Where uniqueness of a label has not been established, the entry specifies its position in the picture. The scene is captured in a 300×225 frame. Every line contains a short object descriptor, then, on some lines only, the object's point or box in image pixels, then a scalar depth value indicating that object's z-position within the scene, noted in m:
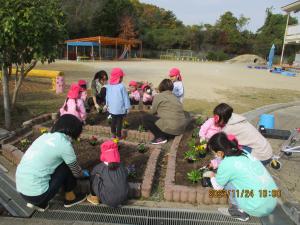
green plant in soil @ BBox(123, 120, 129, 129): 6.34
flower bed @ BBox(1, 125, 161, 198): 4.03
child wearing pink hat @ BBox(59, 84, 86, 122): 5.58
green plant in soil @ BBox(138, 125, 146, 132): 6.01
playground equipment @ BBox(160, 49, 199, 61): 50.72
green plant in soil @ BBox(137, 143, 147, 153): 5.10
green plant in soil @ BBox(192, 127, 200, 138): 5.91
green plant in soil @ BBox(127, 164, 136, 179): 4.23
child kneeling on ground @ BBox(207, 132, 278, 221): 3.13
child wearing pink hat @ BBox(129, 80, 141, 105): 8.13
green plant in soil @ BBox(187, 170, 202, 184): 4.08
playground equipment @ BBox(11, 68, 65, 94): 10.51
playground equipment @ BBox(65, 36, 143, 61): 36.66
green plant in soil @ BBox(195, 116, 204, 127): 6.69
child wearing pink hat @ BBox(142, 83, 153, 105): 8.02
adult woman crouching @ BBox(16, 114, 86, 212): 3.36
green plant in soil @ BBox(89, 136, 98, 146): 5.31
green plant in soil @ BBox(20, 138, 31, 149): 5.21
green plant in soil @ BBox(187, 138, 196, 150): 5.33
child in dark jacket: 3.56
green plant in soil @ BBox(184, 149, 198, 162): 4.79
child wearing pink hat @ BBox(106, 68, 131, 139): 5.62
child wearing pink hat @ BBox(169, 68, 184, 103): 7.04
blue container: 7.03
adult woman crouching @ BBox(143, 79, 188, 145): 5.64
